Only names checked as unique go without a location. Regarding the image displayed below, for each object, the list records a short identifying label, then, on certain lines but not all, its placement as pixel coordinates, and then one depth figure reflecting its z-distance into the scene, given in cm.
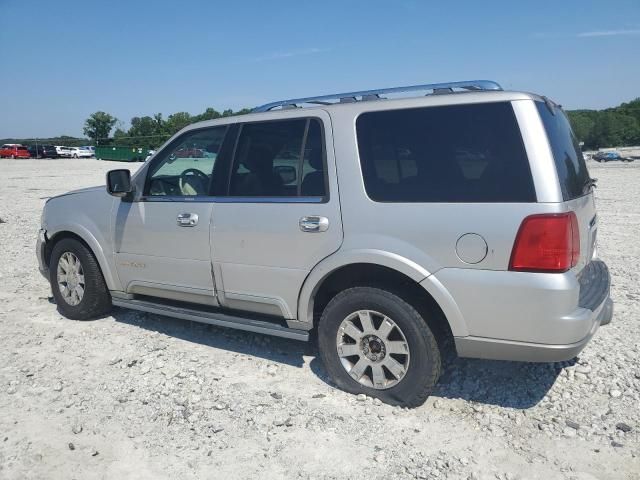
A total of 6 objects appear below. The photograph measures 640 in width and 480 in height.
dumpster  5344
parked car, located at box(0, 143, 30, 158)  5800
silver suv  304
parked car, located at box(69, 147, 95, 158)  6276
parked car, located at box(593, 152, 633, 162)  5389
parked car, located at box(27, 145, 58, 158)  5872
